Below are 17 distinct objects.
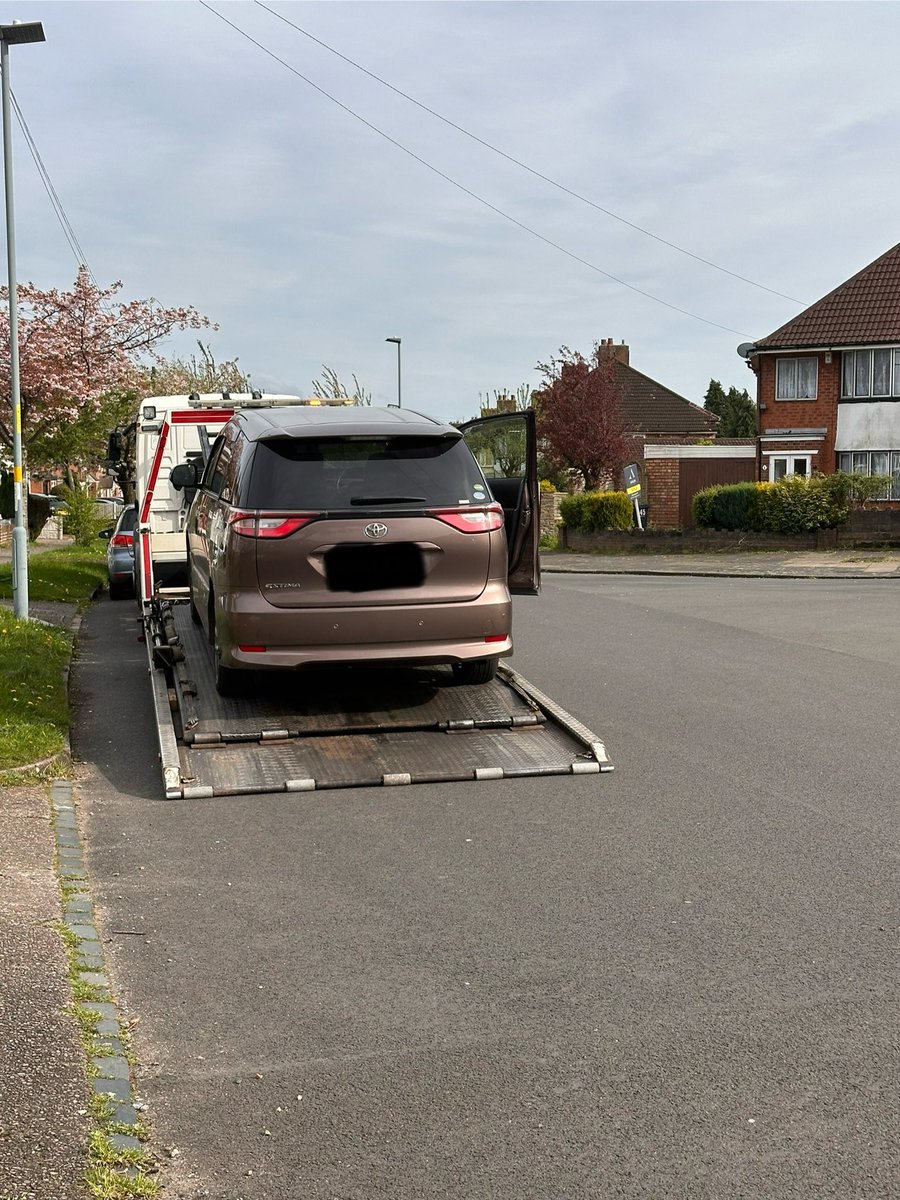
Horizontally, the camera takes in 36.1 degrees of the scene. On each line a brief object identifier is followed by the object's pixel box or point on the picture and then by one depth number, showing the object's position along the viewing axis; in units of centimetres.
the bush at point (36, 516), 2916
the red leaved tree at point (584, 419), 4978
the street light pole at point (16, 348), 1541
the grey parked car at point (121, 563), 2039
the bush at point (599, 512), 3688
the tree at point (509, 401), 6121
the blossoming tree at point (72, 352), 3241
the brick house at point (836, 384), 3909
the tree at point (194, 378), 4916
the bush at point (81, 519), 3400
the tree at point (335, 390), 4391
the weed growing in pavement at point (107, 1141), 330
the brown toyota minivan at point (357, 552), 819
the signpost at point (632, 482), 3622
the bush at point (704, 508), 3512
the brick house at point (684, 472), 3984
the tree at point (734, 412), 8300
